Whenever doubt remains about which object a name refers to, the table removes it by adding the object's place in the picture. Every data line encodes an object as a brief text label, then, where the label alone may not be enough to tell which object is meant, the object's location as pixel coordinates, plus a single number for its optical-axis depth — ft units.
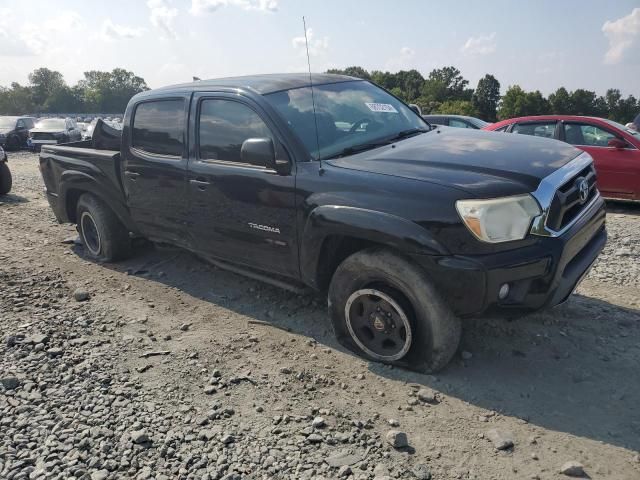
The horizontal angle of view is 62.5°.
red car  25.49
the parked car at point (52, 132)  65.46
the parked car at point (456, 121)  41.09
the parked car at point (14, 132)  66.33
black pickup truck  9.84
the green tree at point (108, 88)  401.00
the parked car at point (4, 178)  32.22
